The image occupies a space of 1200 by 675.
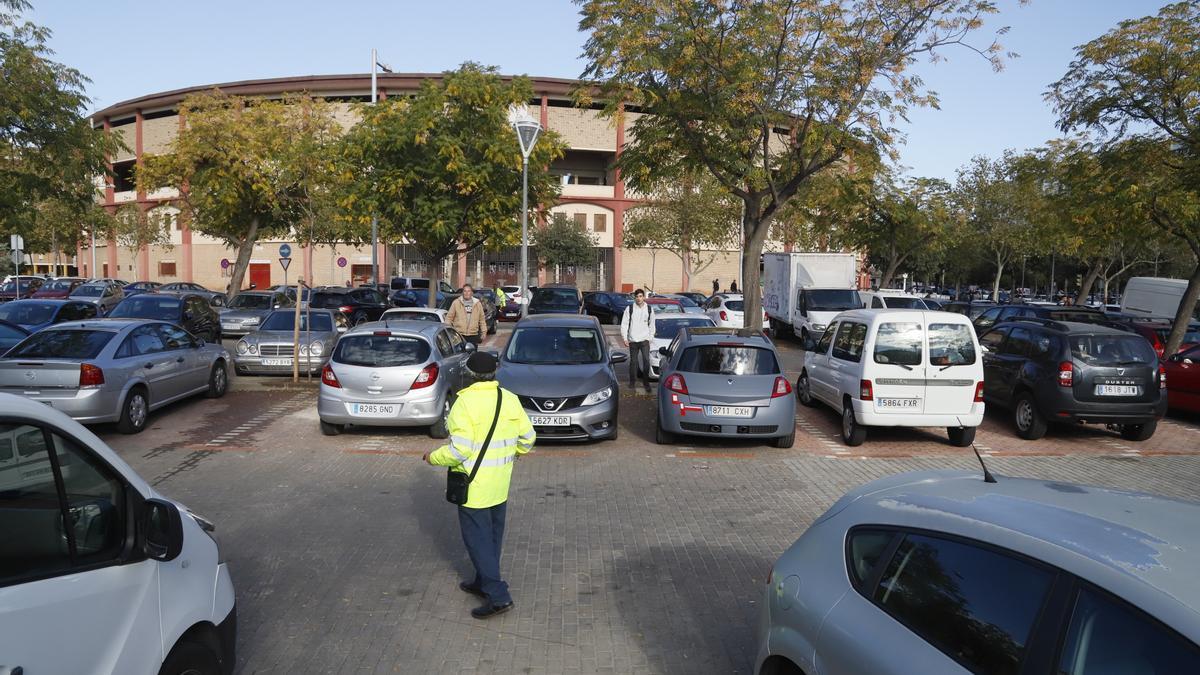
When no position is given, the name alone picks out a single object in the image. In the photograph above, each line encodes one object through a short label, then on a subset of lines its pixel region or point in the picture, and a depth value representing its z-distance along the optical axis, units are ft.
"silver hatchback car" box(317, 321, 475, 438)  35.58
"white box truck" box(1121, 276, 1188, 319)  87.35
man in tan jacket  50.83
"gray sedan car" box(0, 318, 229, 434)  33.63
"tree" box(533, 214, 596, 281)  183.42
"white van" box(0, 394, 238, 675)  8.57
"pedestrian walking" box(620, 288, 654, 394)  49.29
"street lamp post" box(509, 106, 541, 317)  55.21
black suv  36.45
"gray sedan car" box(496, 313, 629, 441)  33.94
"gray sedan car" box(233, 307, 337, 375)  54.54
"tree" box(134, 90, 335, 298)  94.07
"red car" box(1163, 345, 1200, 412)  44.32
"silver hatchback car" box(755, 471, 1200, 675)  7.08
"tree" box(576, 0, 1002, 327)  49.34
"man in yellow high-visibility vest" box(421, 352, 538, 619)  16.52
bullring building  186.09
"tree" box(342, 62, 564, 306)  66.69
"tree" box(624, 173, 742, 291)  149.69
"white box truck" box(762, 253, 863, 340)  83.71
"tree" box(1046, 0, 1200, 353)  52.29
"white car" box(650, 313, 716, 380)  61.00
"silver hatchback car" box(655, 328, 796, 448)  33.71
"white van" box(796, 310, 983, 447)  34.71
